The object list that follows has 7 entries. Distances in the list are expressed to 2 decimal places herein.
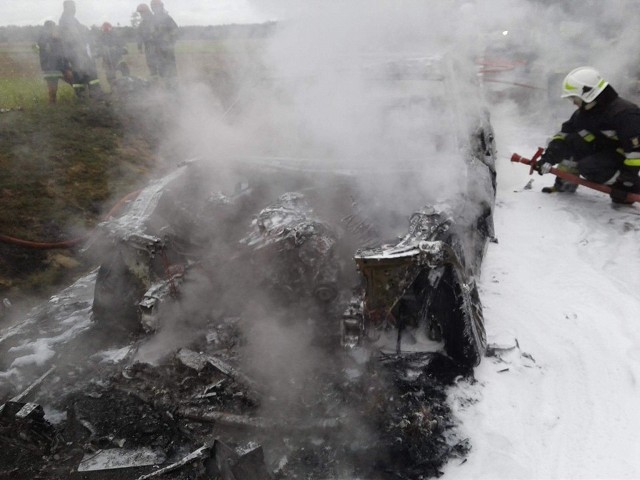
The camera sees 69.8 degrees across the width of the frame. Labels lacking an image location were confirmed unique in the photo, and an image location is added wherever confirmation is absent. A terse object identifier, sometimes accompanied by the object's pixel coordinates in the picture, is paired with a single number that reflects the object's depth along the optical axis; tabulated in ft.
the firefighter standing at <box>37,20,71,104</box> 28.66
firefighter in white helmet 16.48
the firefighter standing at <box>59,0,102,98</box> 29.73
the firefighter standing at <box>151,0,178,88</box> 31.94
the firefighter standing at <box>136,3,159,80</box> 32.19
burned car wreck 8.97
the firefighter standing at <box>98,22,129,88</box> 37.45
